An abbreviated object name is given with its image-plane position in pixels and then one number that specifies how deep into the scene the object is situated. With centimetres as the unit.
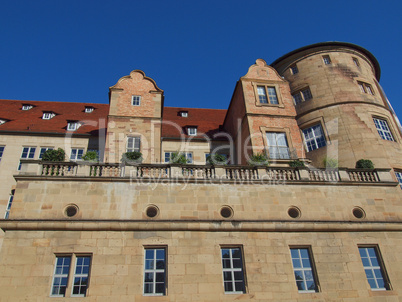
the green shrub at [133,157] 1605
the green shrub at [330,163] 1775
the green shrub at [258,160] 1722
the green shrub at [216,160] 1647
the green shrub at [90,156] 1565
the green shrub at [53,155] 1560
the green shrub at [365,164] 1734
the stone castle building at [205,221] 1261
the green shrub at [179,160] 1606
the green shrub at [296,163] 1723
